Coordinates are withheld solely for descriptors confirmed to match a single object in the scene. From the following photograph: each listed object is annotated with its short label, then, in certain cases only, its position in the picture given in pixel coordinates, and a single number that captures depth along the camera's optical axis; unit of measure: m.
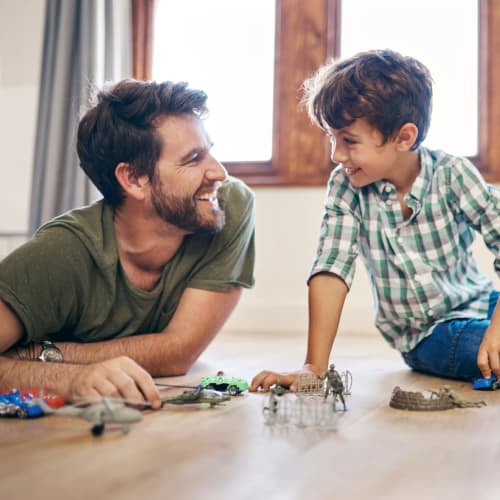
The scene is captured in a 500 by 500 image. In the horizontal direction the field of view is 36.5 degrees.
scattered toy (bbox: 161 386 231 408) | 1.31
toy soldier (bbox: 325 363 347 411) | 1.21
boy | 1.74
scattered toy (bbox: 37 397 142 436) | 1.07
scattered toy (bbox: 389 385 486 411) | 1.30
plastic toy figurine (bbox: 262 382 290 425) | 1.17
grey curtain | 3.47
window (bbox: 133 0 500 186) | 3.66
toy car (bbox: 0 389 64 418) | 1.21
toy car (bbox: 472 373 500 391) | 1.58
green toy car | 1.48
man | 1.68
